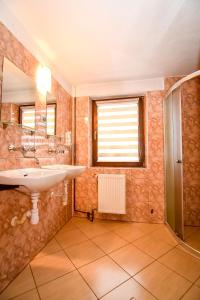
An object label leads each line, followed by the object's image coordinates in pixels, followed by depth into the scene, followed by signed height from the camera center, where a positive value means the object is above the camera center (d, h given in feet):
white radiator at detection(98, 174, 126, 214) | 7.84 -1.95
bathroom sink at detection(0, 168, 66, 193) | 3.29 -0.55
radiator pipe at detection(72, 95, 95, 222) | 8.71 +1.02
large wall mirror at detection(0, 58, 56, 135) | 4.24 +1.68
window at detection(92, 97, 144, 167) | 8.50 +1.17
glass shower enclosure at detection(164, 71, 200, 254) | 6.77 -0.04
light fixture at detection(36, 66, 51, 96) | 5.73 +2.86
